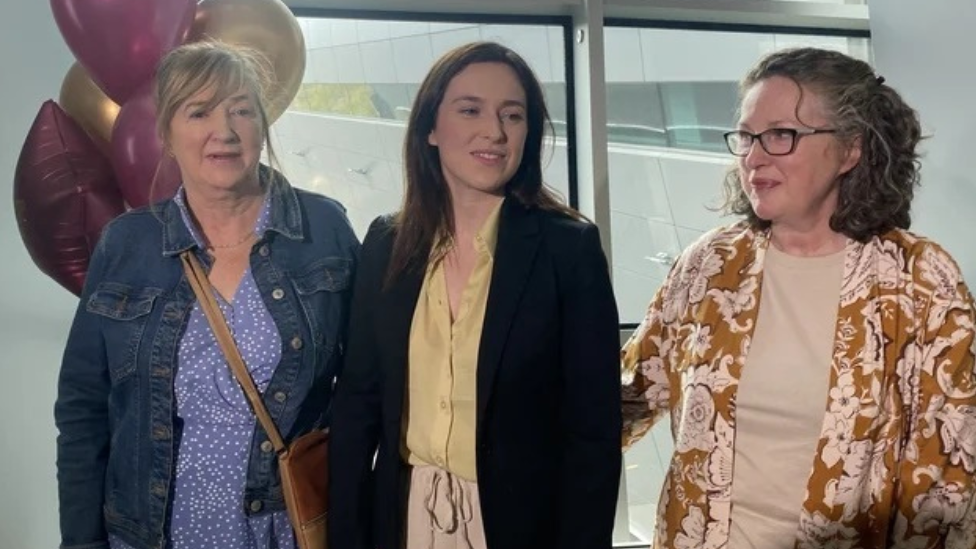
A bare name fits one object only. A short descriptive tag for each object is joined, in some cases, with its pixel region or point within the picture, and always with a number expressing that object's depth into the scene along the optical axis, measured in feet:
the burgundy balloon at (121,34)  5.87
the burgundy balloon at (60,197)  6.03
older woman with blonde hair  4.94
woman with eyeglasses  5.02
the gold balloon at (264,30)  6.24
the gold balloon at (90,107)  6.45
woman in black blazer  4.96
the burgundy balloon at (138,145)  5.97
